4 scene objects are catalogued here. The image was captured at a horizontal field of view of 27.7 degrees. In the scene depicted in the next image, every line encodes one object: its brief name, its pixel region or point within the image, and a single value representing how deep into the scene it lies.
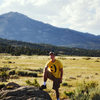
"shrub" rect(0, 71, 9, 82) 20.79
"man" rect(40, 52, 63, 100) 10.42
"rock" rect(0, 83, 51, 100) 8.49
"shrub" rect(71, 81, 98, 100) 9.94
